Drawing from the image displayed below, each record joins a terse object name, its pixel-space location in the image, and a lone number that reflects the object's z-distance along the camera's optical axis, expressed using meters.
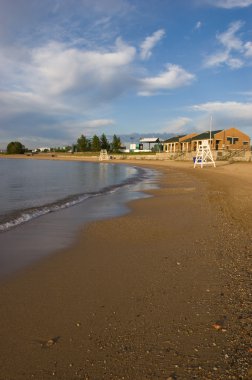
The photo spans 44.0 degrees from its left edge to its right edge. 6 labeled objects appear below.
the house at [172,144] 88.90
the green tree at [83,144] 153.50
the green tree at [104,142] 137.50
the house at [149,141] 122.39
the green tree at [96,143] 136.00
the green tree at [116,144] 133.75
